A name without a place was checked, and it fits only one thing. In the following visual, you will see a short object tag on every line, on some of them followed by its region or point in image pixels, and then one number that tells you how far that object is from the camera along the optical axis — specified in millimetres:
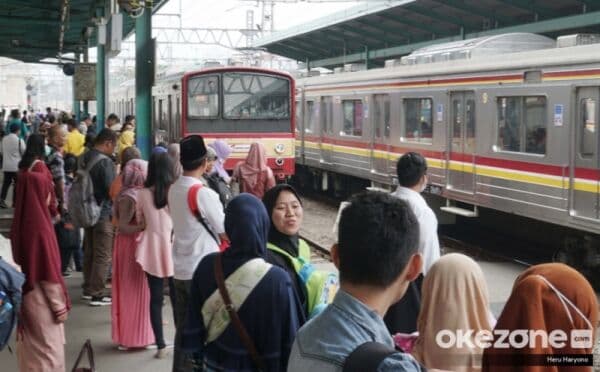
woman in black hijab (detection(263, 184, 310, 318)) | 4469
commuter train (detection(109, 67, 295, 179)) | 17500
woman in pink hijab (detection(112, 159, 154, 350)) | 7156
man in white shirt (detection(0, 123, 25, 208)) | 15180
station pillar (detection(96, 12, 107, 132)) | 20281
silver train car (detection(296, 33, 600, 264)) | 10773
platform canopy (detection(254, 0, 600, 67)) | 20000
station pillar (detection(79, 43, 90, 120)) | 29531
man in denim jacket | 2439
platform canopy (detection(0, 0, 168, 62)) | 22750
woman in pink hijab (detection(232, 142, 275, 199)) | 9352
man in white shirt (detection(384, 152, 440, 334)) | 5129
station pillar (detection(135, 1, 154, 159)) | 11852
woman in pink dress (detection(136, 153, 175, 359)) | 6699
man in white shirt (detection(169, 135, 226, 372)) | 5773
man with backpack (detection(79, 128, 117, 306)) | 8570
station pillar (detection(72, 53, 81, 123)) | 31934
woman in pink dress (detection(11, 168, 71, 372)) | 5473
